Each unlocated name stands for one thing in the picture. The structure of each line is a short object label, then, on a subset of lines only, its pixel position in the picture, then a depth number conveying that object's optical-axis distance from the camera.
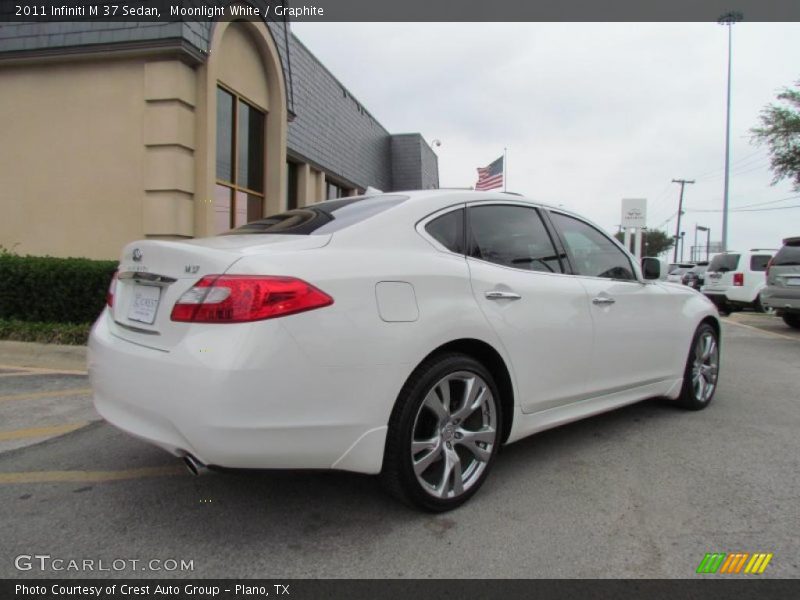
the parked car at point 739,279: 14.61
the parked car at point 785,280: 10.18
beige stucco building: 7.63
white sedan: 2.27
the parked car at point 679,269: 27.95
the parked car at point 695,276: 23.08
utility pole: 59.57
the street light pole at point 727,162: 30.25
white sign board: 17.27
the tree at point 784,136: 22.66
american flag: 15.61
